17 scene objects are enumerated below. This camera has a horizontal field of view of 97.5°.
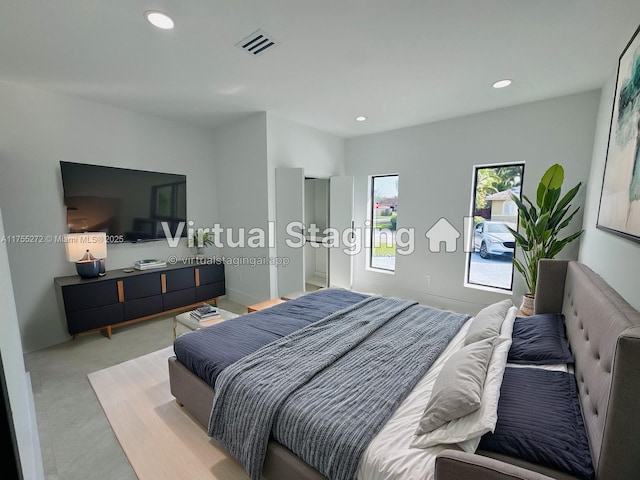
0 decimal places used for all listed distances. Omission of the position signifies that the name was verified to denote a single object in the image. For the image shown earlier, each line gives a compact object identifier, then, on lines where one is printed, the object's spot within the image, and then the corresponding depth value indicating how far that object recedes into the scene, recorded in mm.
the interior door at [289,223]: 3859
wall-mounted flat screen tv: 3172
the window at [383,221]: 4602
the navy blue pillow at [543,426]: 985
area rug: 1617
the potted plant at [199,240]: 4227
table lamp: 3014
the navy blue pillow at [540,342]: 1543
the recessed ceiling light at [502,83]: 2723
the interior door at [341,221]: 4609
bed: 859
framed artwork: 1523
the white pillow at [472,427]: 1062
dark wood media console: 2982
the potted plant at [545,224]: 2855
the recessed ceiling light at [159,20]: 1797
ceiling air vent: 2025
